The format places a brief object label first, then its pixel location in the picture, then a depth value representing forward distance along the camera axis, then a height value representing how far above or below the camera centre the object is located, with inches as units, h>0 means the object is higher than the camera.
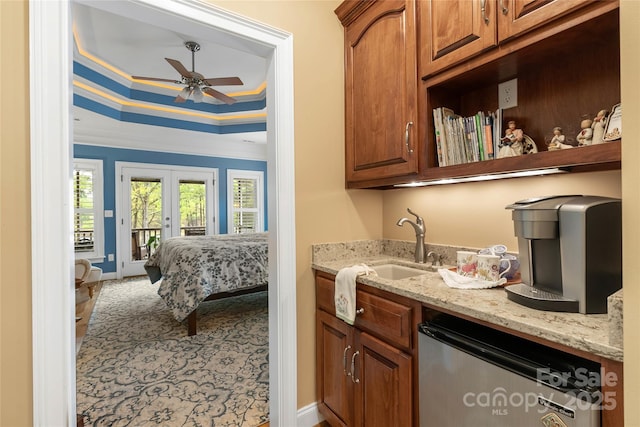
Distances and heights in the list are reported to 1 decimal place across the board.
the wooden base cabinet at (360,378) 46.4 -29.2
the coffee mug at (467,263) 51.6 -8.9
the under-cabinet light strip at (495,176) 46.4 +6.4
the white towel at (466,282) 45.1 -10.8
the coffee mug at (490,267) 46.7 -8.7
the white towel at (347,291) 55.0 -14.6
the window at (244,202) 260.4 +12.9
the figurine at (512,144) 49.4 +11.4
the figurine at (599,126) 41.0 +11.8
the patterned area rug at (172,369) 70.7 -46.0
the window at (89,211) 202.4 +5.0
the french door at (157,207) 216.8 +7.9
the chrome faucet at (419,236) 67.7 -5.1
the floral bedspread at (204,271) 114.1 -22.7
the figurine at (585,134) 42.6 +11.1
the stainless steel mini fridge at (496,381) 27.4 -17.8
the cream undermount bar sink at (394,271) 67.3 -13.1
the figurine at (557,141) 45.1 +11.0
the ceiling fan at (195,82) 127.1 +61.0
